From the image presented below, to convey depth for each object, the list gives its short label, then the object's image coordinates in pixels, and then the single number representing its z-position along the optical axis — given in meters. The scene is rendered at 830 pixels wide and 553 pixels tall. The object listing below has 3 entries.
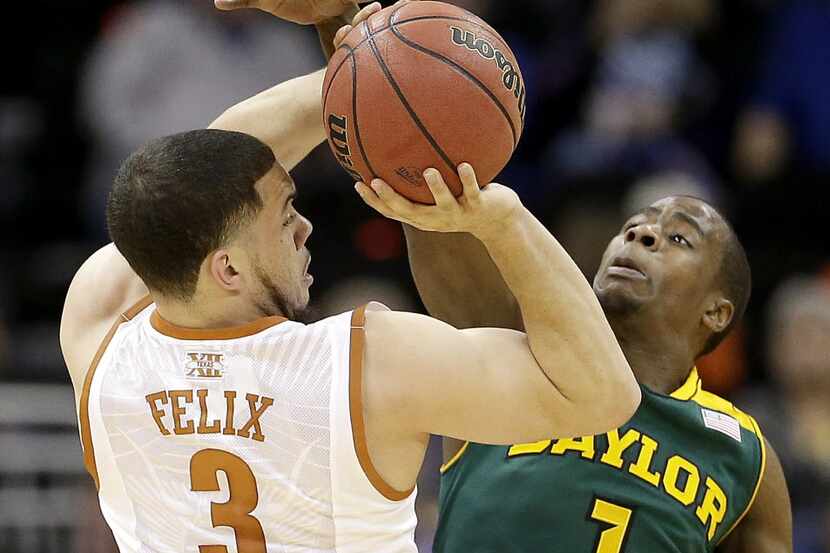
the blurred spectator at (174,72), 20.32
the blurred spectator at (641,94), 19.46
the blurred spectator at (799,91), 20.86
